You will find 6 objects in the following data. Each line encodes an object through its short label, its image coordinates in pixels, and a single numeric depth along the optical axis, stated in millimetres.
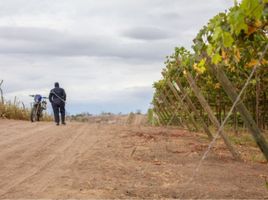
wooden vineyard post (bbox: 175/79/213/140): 16306
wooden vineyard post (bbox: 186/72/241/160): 13016
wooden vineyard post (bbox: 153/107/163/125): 42331
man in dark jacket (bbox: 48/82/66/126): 25156
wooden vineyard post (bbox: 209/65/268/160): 7385
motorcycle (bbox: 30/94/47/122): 29003
